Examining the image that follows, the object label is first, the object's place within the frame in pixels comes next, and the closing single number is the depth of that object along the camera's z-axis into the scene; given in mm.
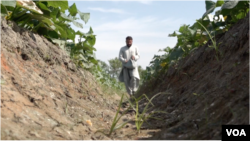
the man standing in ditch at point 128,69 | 6648
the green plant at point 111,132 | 2371
